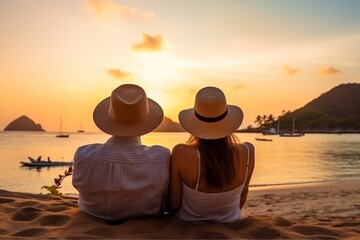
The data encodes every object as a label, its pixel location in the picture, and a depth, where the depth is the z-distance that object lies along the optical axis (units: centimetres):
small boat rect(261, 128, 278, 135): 14598
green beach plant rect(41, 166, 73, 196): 534
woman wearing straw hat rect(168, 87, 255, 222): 311
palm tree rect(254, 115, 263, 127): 15175
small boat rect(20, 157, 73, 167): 2612
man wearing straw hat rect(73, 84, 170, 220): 308
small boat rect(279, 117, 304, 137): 12932
